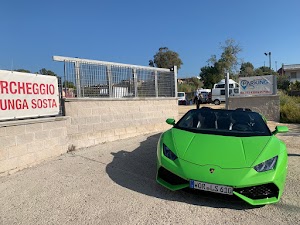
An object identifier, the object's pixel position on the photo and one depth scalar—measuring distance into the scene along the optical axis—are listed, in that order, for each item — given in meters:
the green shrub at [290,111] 13.10
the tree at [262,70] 60.04
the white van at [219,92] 30.43
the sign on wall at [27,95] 4.94
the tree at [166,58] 51.09
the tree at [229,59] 41.12
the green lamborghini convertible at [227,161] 3.28
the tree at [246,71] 53.69
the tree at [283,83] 41.92
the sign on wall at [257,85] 14.02
